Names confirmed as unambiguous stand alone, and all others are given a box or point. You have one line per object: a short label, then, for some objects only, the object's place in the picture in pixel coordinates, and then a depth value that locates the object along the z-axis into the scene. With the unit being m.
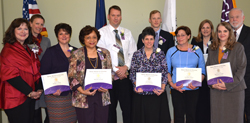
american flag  3.84
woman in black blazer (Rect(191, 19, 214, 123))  3.38
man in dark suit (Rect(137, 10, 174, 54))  3.60
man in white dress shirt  3.35
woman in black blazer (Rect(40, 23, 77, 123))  2.73
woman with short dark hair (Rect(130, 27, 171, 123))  2.93
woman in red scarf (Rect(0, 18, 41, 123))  2.50
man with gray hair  3.01
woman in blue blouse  3.00
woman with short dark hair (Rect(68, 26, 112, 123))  2.62
